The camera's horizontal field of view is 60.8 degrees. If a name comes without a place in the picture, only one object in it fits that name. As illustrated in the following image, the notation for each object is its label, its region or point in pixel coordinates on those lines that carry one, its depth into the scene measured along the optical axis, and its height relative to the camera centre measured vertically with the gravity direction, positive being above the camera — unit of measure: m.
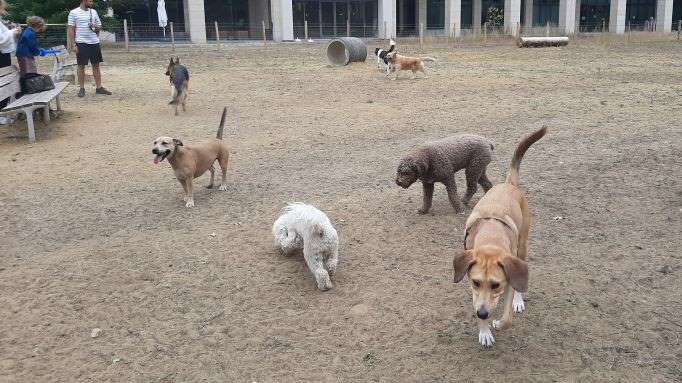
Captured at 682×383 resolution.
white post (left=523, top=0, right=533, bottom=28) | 42.56 +3.13
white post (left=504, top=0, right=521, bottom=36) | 38.97 +2.97
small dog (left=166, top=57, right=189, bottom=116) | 10.60 -0.34
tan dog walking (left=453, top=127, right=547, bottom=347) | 2.90 -1.00
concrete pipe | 18.62 +0.33
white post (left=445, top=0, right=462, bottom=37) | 38.44 +2.86
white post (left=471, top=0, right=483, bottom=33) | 41.88 +3.29
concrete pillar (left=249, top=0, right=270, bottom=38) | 37.51 +3.01
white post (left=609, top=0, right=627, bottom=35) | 40.66 +2.69
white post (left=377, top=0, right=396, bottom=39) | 37.88 +2.86
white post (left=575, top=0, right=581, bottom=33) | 42.59 +3.12
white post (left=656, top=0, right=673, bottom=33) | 41.16 +2.71
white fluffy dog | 4.14 -1.28
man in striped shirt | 11.27 +0.66
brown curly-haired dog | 5.09 -0.92
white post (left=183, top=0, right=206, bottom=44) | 32.50 +2.43
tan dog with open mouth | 5.60 -0.90
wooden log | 25.05 +0.64
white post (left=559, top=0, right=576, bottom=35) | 39.62 +2.76
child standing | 9.50 +0.37
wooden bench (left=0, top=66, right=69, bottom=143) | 8.20 -0.43
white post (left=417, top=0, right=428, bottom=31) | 40.97 +3.44
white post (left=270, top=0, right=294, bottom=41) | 34.59 +2.52
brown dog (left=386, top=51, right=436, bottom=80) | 15.24 -0.07
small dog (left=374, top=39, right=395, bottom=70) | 16.14 +0.13
